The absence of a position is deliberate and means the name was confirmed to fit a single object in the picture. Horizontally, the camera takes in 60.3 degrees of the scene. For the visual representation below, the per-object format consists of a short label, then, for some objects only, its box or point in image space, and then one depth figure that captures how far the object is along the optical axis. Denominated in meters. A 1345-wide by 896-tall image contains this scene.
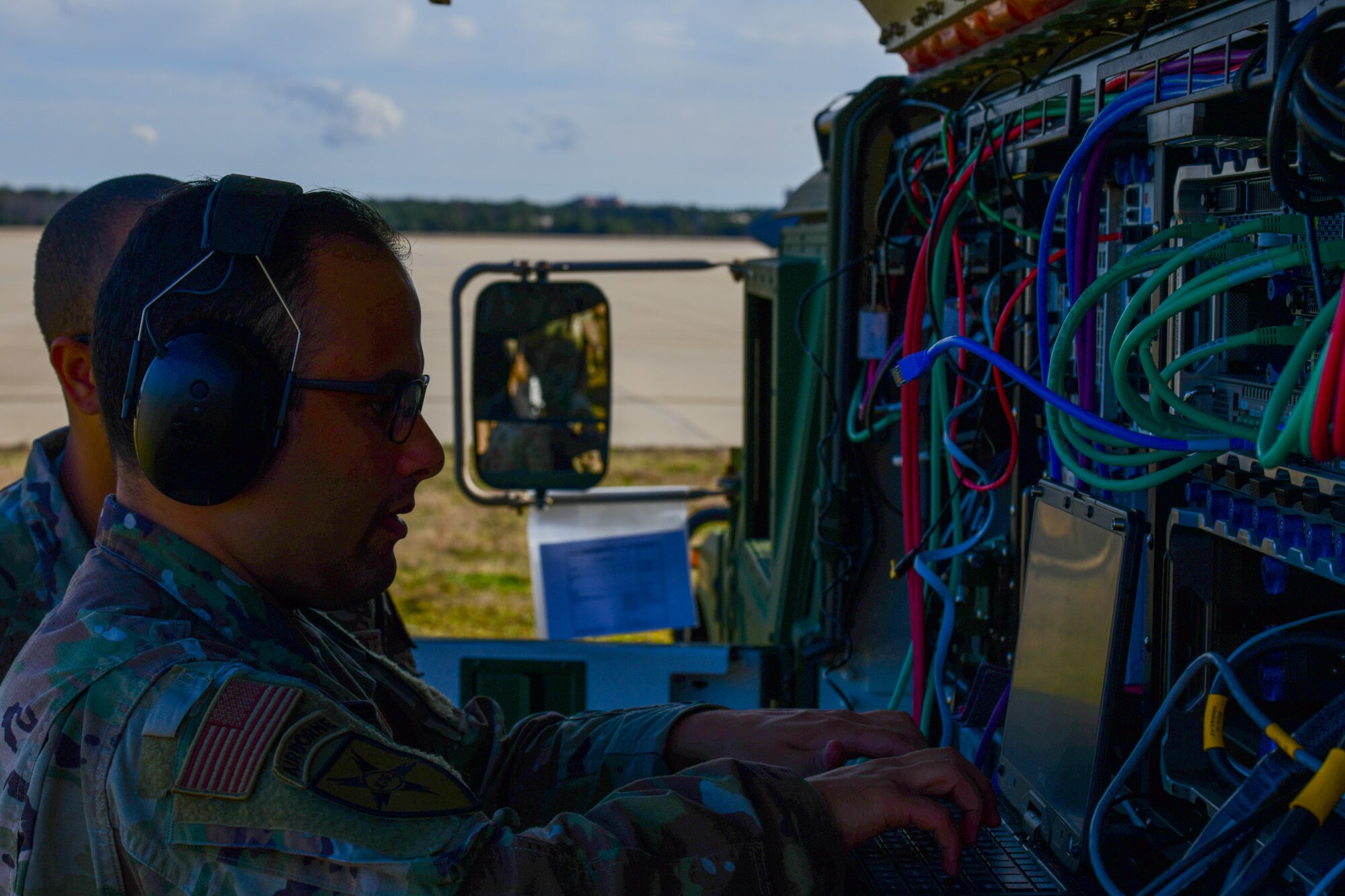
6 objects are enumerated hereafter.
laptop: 1.30
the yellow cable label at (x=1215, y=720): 1.17
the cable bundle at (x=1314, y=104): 0.92
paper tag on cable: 2.37
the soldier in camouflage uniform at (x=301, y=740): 1.00
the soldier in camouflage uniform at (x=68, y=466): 2.06
